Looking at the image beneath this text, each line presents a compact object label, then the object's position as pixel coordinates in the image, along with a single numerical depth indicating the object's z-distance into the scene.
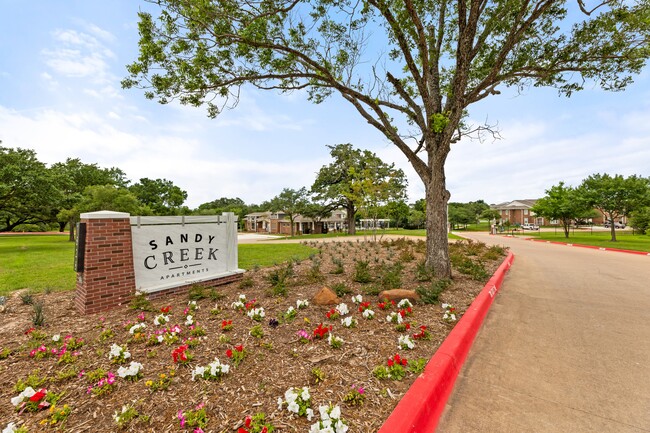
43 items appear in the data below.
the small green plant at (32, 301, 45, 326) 3.86
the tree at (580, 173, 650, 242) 20.77
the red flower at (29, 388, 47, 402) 2.24
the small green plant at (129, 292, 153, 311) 4.34
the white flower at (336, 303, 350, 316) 4.04
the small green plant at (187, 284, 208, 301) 4.90
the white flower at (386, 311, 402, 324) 3.87
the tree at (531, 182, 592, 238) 25.14
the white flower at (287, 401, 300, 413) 2.12
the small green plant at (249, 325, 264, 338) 3.44
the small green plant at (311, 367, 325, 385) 2.56
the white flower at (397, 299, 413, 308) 4.37
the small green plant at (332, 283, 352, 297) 5.22
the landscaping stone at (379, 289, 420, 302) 4.73
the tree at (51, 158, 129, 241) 22.95
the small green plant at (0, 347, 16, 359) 3.06
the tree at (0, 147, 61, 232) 16.51
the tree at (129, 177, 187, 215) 46.36
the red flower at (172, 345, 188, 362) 2.80
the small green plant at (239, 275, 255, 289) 5.76
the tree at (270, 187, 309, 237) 34.59
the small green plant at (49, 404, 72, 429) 2.08
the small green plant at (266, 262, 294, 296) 5.15
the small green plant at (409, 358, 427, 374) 2.71
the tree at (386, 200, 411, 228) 16.56
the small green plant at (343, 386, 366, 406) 2.27
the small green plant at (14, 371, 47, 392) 2.44
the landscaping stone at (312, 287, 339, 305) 4.66
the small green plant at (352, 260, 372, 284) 6.11
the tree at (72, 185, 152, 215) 21.61
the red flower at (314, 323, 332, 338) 3.38
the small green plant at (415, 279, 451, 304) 4.71
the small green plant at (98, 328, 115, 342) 3.39
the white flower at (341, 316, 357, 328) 3.67
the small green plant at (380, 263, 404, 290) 5.57
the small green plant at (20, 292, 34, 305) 4.91
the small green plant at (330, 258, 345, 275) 7.08
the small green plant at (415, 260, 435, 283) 6.11
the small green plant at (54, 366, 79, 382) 2.59
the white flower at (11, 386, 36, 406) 2.21
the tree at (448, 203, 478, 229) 58.31
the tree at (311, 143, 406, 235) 30.38
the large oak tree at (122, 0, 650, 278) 5.86
